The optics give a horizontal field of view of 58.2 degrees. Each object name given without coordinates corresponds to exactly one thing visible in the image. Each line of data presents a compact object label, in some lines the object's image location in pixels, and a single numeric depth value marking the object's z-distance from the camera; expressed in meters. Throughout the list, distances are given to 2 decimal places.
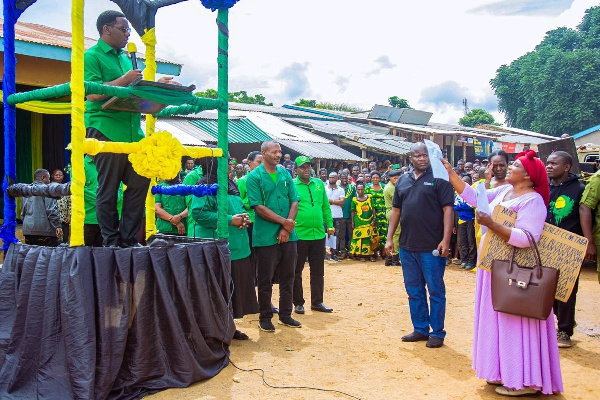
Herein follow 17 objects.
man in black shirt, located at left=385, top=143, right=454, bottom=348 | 5.41
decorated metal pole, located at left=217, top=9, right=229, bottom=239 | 4.58
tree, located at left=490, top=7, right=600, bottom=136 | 40.50
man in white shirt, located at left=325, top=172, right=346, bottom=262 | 11.84
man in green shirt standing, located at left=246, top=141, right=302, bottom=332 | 5.79
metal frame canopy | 3.57
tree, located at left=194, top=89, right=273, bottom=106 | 35.72
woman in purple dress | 3.95
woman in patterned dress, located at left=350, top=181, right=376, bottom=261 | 11.71
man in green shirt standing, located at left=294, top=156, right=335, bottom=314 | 6.93
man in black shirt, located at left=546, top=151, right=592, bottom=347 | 5.51
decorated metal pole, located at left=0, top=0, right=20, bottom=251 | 4.16
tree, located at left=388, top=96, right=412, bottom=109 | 44.47
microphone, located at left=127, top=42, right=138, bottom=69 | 4.35
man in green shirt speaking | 4.06
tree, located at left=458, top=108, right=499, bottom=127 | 55.97
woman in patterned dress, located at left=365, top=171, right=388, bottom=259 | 11.79
